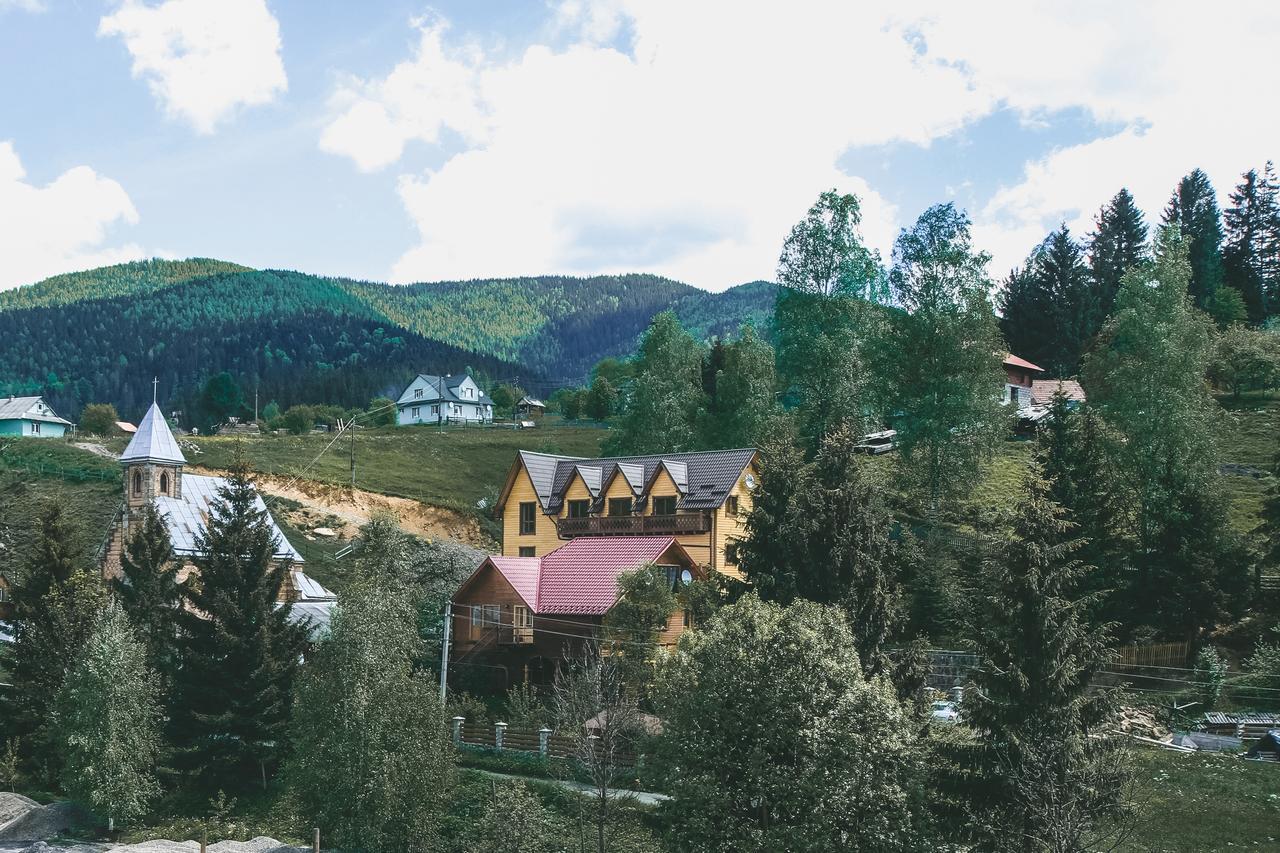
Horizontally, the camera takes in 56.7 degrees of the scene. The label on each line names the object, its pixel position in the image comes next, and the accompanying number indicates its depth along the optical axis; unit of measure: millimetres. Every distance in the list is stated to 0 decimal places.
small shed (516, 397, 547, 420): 150500
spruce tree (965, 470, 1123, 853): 23984
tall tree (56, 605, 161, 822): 40562
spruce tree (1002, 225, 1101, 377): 94062
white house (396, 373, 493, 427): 151500
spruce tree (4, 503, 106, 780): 45594
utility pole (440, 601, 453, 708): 39875
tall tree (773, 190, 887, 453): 63781
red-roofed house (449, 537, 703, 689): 46844
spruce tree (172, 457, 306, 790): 42125
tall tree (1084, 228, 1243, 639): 42438
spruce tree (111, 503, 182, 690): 46500
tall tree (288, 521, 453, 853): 34219
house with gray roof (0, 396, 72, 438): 120562
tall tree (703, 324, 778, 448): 68312
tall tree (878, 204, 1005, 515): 57781
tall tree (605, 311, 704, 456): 71125
